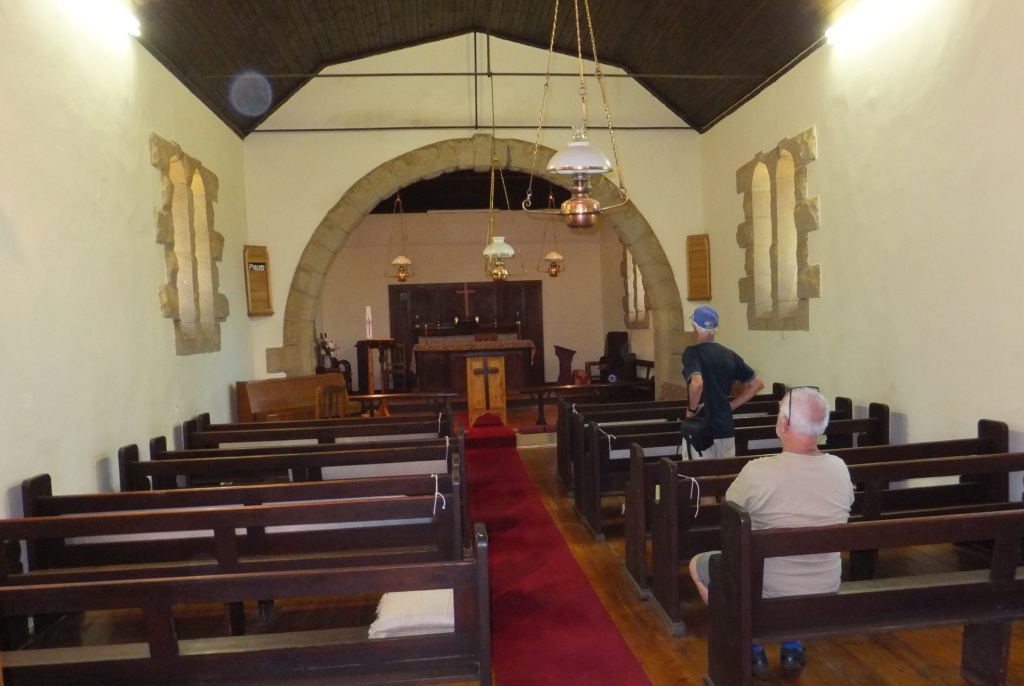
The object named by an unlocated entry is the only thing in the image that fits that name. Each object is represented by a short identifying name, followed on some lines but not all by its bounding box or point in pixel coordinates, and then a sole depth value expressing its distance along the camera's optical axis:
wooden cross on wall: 15.51
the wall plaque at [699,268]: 8.36
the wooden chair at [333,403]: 7.68
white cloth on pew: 2.38
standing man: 3.94
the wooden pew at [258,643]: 2.11
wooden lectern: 9.05
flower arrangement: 10.64
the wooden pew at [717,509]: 3.29
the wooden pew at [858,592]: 2.39
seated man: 2.57
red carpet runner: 3.04
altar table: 12.07
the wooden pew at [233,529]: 2.93
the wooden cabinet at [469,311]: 15.30
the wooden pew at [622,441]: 4.69
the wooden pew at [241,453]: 4.29
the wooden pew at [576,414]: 5.68
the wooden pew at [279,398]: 7.09
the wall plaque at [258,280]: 7.80
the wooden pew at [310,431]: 5.31
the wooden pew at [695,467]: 3.57
